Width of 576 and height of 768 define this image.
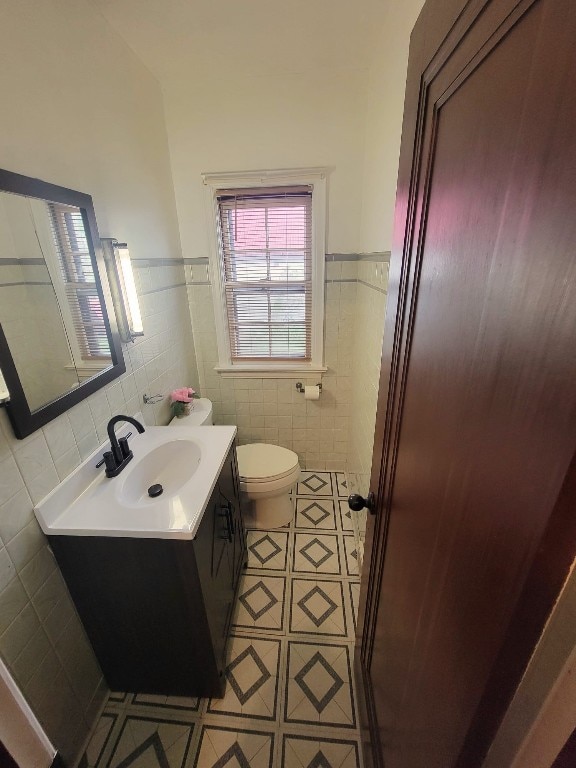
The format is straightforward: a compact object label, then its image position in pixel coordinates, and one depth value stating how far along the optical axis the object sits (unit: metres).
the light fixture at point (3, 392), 0.83
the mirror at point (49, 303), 0.88
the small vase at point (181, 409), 1.88
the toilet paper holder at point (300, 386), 2.28
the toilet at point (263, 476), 1.87
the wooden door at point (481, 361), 0.28
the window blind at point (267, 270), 1.98
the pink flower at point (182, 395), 1.88
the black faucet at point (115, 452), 1.21
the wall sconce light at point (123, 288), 1.30
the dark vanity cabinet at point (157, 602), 1.00
